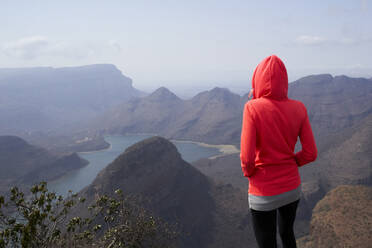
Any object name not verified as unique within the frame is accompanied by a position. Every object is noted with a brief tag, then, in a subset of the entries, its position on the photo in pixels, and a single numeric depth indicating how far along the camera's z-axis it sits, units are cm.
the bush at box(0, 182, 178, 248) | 327
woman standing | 242
